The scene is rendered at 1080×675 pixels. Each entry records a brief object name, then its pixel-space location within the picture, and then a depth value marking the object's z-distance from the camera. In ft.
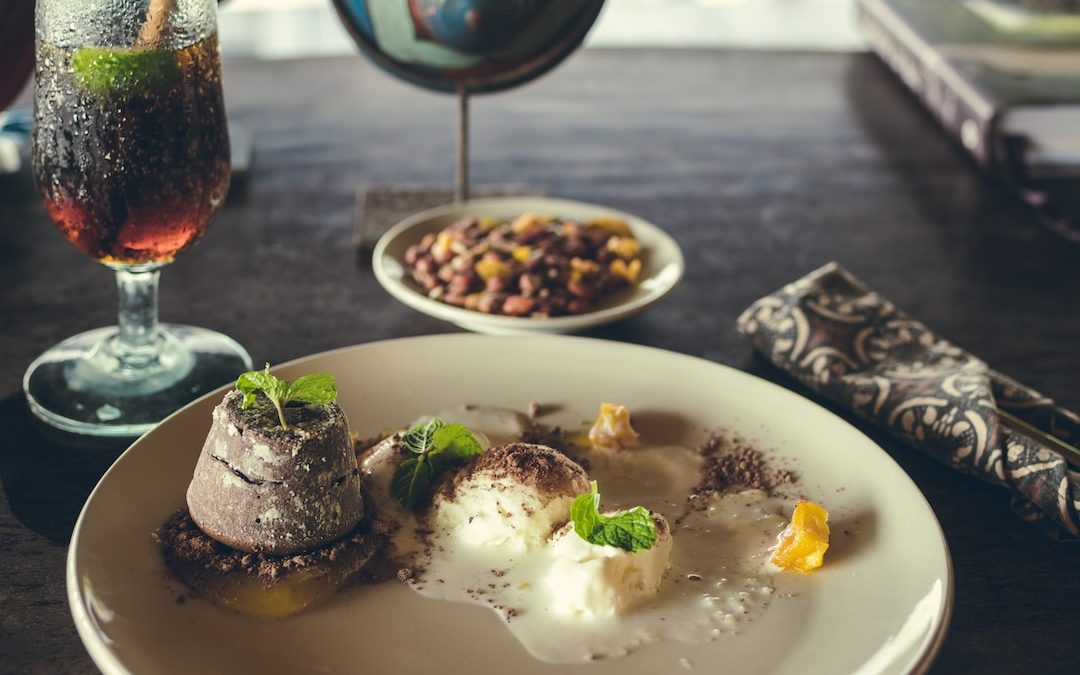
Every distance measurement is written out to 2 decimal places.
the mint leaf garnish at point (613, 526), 2.98
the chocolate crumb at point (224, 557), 3.02
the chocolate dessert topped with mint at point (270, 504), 3.03
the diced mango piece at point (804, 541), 3.14
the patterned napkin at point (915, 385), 3.58
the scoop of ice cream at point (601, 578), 2.94
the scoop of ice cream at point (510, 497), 3.22
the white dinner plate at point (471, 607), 2.77
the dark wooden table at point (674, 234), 3.35
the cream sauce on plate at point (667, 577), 2.93
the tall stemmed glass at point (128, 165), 3.59
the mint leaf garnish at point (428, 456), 3.39
